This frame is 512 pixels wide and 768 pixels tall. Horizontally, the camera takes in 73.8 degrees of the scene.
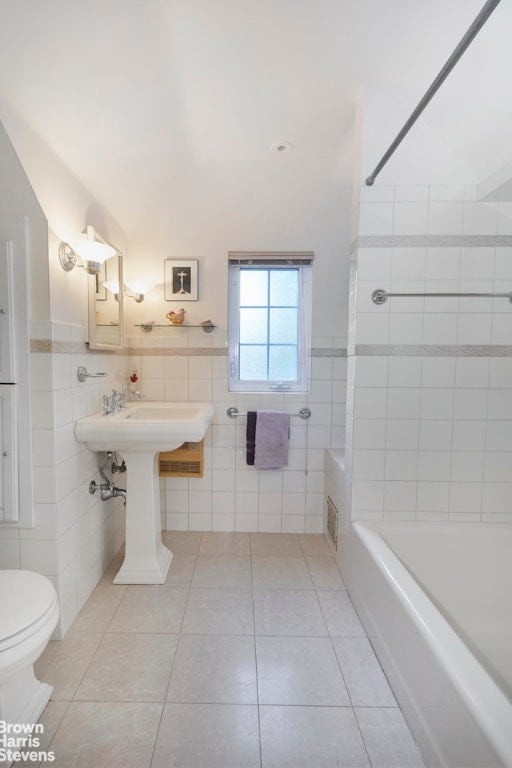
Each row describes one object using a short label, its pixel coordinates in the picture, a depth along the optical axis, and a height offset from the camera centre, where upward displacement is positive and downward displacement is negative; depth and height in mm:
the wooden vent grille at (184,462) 2322 -679
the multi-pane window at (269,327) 2426 +268
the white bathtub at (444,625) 864 -923
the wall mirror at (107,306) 1816 +327
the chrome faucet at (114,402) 1947 -236
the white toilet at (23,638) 999 -844
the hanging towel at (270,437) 2336 -499
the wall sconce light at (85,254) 1551 +510
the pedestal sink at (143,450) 1682 -454
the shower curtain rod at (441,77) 869 +906
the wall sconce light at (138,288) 2293 +501
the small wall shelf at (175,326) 2357 +258
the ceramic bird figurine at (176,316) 2322 +318
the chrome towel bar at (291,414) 2398 -342
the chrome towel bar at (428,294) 1668 +351
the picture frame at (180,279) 2342 +577
